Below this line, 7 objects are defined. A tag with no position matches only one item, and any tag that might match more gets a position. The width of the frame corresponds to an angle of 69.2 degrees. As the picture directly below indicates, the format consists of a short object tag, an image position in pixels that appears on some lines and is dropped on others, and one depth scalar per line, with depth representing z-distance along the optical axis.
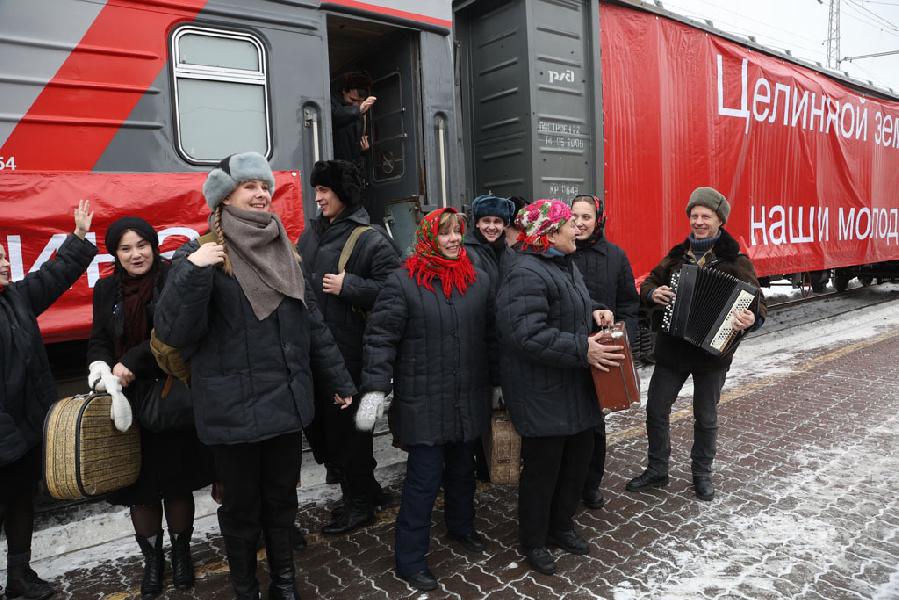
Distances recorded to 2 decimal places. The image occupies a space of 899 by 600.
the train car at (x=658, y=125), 5.30
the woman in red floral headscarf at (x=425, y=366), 2.77
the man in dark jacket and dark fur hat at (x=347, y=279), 3.24
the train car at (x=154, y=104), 3.25
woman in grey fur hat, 2.27
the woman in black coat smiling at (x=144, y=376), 2.70
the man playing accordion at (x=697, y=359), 3.49
